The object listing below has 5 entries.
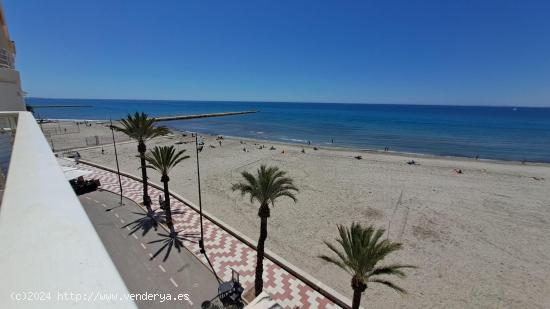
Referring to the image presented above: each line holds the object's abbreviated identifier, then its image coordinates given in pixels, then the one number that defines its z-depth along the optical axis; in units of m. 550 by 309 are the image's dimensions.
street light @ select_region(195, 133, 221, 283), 12.70
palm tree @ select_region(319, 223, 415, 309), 8.91
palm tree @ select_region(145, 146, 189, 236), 16.20
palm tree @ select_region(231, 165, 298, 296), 11.18
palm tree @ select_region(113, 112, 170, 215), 18.80
